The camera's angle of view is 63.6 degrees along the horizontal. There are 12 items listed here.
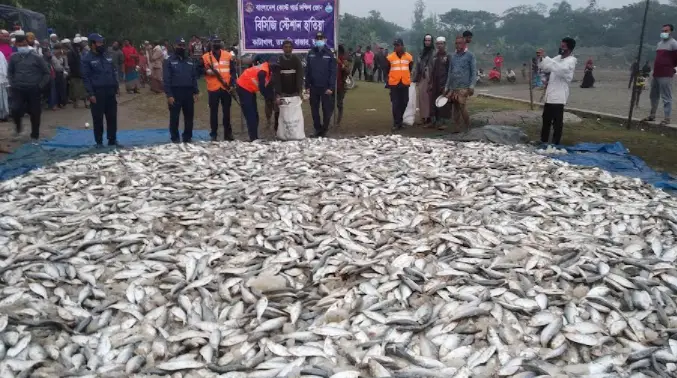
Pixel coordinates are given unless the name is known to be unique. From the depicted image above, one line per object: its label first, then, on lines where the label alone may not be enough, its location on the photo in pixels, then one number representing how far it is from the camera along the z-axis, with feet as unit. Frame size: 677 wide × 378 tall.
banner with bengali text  36.86
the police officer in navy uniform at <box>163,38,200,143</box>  31.68
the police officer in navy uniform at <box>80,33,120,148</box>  30.45
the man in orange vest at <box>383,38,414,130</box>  37.52
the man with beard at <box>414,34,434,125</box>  38.27
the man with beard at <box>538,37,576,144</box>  29.99
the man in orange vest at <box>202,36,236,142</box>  33.06
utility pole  37.15
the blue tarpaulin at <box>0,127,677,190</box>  25.31
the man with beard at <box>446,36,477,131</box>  34.30
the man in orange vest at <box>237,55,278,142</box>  33.50
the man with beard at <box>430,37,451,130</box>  37.14
